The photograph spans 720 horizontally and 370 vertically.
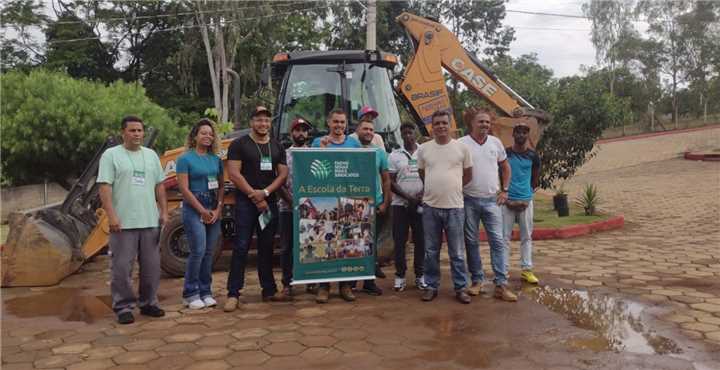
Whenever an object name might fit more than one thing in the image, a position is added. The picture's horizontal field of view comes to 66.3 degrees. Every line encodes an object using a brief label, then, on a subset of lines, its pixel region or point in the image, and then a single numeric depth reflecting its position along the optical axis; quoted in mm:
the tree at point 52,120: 14094
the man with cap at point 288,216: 5105
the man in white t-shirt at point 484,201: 5074
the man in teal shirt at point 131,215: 4566
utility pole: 14461
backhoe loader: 6051
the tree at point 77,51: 27016
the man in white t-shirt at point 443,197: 4902
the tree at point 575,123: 10180
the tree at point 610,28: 41594
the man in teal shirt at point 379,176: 5203
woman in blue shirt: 4871
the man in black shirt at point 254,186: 4855
